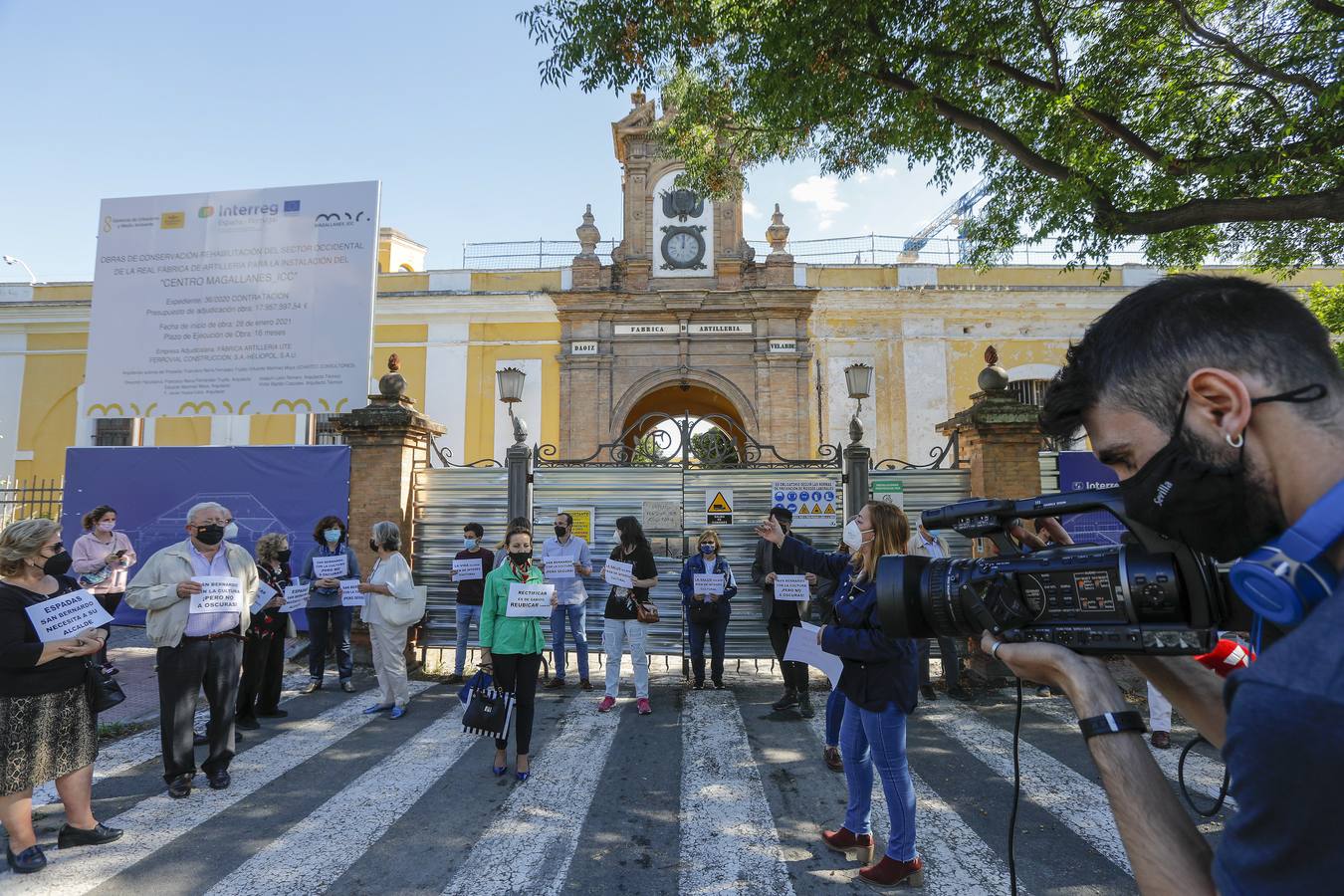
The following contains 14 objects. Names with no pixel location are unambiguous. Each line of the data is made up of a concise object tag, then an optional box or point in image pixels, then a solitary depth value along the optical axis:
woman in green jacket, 5.44
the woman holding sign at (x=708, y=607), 8.14
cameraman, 0.82
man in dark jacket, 7.24
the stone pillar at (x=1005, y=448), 9.10
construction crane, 20.23
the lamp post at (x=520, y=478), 9.66
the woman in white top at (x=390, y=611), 7.25
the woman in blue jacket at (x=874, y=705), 3.74
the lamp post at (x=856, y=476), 9.41
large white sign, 10.43
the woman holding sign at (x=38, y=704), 3.88
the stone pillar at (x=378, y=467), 9.44
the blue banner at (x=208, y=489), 10.54
